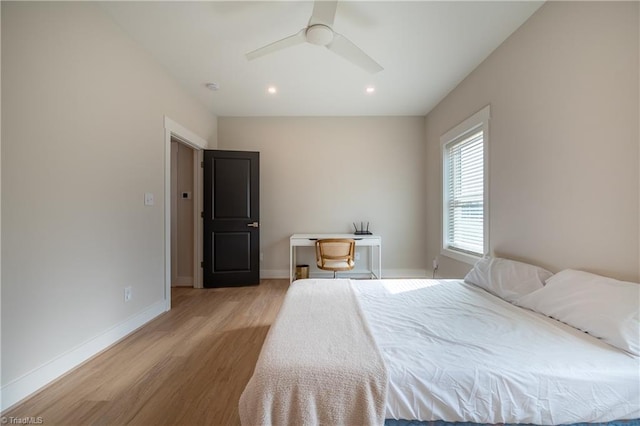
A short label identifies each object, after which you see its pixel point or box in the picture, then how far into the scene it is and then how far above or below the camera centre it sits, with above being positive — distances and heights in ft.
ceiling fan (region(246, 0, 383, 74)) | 5.64 +4.26
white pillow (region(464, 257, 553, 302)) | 5.52 -1.56
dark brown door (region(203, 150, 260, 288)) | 11.68 -0.34
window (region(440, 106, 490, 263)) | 8.45 +0.89
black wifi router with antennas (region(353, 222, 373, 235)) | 12.75 -0.98
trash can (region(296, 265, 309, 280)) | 12.61 -3.05
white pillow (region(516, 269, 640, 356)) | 3.47 -1.51
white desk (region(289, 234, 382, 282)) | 11.86 -1.36
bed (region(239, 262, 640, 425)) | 2.77 -1.91
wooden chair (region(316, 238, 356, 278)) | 10.88 -1.84
